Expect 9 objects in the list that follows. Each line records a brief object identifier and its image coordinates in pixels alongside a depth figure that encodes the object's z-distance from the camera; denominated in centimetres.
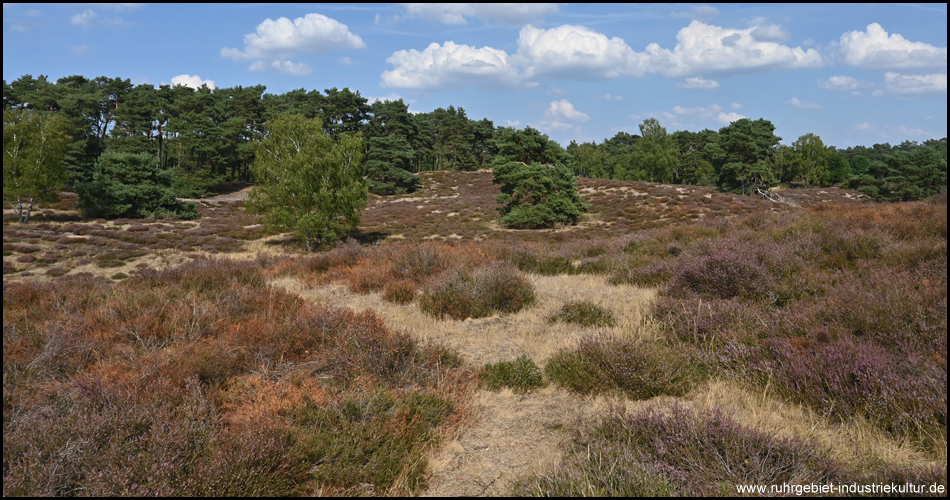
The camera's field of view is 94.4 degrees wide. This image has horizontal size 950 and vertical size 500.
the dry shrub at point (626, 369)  435
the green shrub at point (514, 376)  480
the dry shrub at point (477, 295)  754
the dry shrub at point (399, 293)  848
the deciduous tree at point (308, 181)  2359
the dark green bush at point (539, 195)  3123
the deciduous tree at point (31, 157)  2805
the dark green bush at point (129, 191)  3403
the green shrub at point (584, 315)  664
